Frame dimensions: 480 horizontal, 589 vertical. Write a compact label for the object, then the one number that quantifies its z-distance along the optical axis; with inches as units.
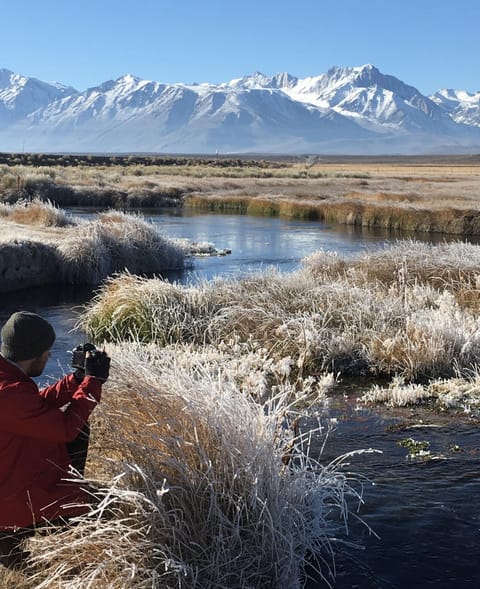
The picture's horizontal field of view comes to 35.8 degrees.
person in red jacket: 170.6
